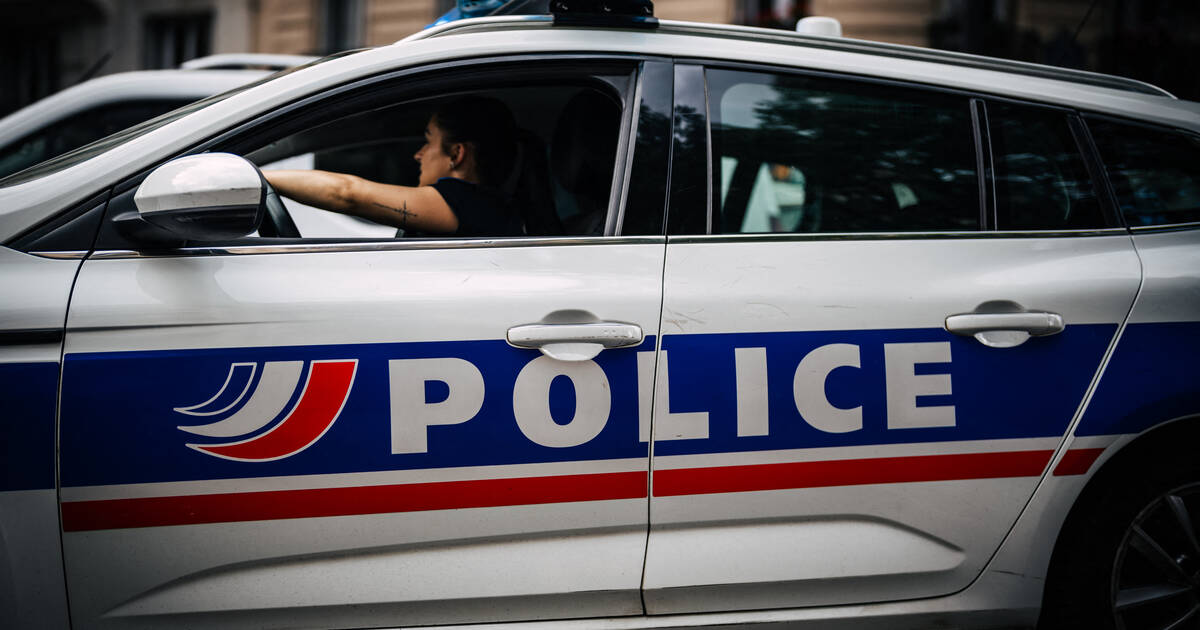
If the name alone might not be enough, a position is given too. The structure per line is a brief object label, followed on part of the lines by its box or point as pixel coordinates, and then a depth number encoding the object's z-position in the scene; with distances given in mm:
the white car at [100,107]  3580
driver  2064
